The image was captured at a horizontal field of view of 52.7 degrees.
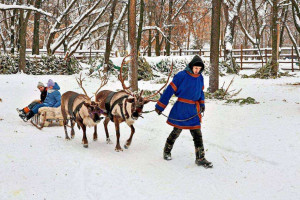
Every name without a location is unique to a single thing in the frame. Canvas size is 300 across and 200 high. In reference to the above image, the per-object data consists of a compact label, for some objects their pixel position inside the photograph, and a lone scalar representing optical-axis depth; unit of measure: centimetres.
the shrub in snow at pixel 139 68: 1803
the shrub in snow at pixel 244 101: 1080
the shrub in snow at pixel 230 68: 2023
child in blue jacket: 815
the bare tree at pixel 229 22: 1771
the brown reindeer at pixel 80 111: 608
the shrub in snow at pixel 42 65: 1759
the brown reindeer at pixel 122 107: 575
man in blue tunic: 542
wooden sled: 802
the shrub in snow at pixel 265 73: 1797
